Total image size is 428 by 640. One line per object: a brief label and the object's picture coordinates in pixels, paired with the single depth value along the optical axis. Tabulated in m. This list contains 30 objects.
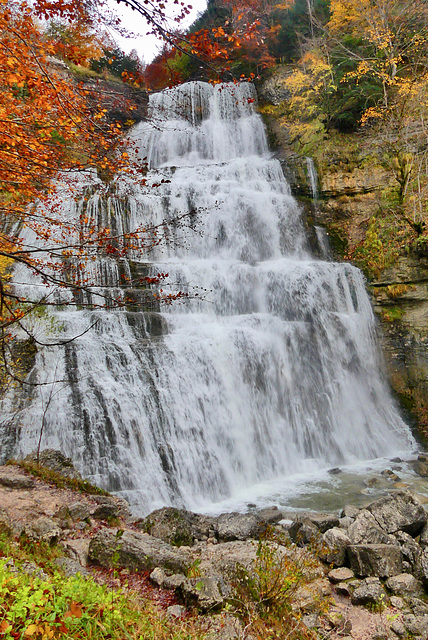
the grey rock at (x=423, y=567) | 4.34
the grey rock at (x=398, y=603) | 3.91
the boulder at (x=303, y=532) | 5.40
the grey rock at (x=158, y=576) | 3.62
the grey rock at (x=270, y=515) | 6.49
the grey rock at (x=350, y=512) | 6.51
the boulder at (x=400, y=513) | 5.61
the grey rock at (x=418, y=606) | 3.83
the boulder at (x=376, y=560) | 4.41
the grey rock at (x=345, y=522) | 6.04
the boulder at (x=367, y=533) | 5.10
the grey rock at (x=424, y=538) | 5.33
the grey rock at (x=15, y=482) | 5.84
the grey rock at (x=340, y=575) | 4.44
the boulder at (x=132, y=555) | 3.82
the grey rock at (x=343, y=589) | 4.20
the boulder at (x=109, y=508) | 5.41
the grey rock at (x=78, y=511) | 5.04
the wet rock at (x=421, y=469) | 9.30
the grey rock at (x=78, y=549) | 3.84
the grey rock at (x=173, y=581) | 3.56
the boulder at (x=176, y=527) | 5.38
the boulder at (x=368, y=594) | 3.94
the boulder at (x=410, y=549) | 4.71
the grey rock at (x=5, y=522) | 3.87
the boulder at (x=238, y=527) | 5.74
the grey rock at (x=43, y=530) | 3.91
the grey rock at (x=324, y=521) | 5.89
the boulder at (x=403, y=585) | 4.17
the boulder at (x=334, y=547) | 4.77
